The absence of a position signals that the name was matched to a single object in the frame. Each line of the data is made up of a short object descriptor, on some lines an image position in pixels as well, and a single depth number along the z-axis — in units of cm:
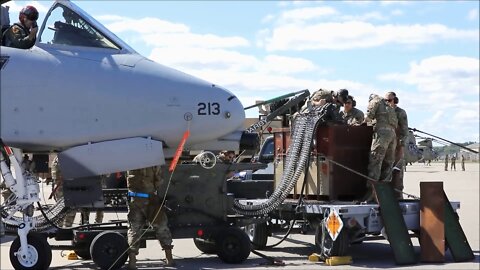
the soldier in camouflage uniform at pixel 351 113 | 1135
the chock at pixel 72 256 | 1057
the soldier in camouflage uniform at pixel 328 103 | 1075
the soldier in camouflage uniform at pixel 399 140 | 1129
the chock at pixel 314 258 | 1020
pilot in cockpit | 871
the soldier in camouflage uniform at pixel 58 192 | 1144
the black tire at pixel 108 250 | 902
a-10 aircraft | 838
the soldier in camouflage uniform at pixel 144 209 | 920
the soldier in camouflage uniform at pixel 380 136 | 1062
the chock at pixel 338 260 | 978
